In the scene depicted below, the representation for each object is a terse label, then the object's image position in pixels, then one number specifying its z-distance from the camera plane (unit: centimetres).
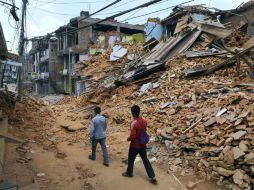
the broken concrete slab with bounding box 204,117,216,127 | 891
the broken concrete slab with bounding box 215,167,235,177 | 709
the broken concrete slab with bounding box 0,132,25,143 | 871
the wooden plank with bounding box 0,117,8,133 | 1032
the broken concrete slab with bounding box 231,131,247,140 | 770
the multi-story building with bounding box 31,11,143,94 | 3641
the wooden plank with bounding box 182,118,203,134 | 929
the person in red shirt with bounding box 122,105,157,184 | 708
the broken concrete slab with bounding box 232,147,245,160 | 717
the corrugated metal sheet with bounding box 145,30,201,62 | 1719
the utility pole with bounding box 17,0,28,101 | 1678
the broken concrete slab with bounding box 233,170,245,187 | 680
